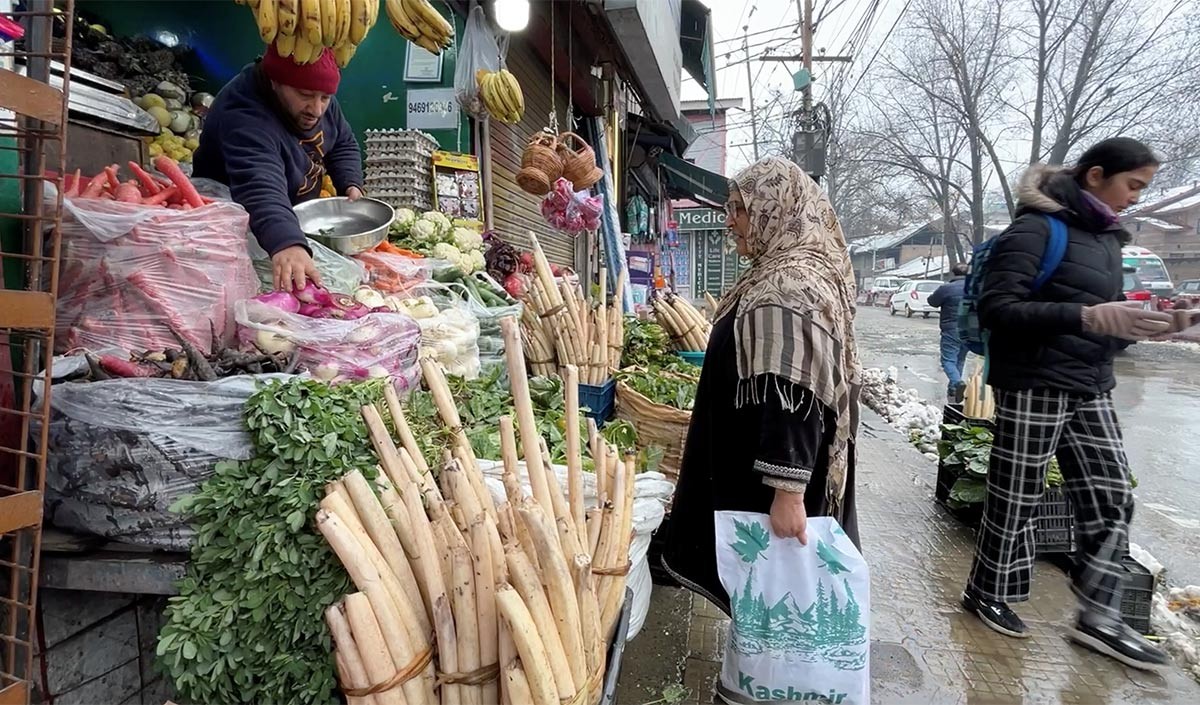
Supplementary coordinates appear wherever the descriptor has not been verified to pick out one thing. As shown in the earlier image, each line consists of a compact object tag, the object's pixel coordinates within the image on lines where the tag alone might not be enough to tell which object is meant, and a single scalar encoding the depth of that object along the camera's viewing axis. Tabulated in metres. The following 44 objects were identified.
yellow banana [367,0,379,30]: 2.89
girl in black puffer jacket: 2.66
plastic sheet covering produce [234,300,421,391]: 2.18
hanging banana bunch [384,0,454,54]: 3.57
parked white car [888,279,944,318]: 27.12
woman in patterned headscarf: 1.91
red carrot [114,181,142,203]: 2.29
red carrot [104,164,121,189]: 2.40
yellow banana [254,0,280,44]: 2.58
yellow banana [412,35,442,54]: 3.75
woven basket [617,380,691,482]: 3.38
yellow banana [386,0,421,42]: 3.57
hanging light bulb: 4.98
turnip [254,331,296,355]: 2.17
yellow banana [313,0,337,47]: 2.69
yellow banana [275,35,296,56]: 2.65
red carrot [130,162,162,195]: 2.46
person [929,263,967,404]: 8.04
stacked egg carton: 5.12
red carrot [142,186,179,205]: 2.28
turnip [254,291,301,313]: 2.27
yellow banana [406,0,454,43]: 3.57
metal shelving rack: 1.39
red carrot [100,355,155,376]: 1.89
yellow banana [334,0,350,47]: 2.76
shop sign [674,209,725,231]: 23.53
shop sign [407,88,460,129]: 5.70
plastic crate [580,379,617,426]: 3.80
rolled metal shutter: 6.73
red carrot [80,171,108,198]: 2.25
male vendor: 2.43
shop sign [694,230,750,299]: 24.66
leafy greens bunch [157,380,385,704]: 1.62
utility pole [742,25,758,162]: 20.86
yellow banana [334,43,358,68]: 3.01
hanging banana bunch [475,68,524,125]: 5.05
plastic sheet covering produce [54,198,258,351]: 2.08
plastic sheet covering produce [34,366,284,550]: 1.77
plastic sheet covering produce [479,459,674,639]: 2.22
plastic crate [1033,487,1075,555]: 3.69
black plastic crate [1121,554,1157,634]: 2.89
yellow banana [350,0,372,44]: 2.85
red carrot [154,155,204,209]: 2.40
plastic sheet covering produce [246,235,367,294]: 2.68
